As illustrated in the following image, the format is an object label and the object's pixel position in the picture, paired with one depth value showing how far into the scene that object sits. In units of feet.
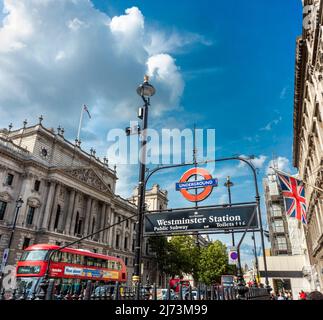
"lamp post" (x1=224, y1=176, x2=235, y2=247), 88.30
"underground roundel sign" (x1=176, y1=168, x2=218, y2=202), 24.70
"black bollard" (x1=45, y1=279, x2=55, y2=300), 14.15
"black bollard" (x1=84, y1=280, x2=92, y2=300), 13.89
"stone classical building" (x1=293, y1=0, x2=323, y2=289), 51.49
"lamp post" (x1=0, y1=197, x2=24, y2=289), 74.33
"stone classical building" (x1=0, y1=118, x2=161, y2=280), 120.06
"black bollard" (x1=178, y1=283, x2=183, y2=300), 15.51
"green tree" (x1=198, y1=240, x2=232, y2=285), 185.06
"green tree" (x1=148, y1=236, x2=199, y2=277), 192.34
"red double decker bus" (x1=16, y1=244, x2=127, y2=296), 67.46
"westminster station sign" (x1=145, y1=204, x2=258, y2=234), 20.92
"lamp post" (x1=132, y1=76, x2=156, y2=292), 22.15
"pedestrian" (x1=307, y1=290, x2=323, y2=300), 17.13
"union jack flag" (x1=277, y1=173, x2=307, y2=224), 54.80
